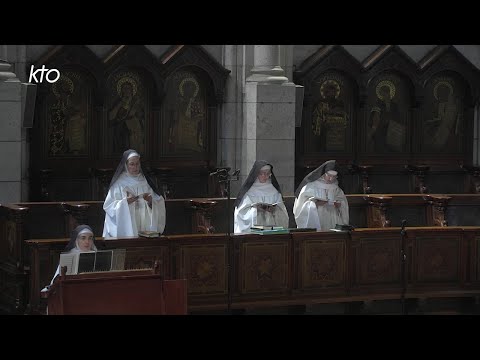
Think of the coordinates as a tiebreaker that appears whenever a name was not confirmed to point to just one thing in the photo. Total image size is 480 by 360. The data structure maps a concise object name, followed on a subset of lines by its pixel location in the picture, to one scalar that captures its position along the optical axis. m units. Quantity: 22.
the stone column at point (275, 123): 17.06
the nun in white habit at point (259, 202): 13.99
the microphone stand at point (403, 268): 12.91
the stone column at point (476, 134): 19.47
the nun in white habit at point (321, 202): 14.30
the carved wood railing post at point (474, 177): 19.06
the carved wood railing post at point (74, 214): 14.18
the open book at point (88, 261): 10.50
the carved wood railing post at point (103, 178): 16.66
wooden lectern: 9.77
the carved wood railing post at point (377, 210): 15.62
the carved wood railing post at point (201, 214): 14.76
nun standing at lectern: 11.46
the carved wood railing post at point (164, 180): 17.05
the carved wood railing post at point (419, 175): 18.64
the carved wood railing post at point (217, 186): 17.12
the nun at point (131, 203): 13.59
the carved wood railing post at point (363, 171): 18.41
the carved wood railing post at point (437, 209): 15.89
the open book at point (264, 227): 13.28
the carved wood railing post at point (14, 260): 12.83
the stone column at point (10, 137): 14.85
